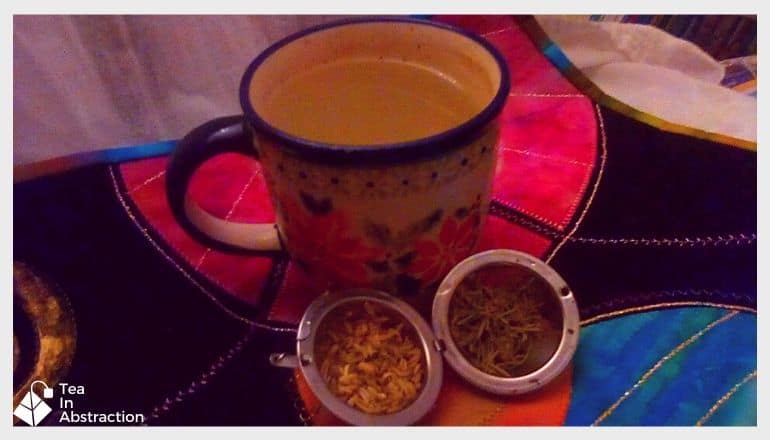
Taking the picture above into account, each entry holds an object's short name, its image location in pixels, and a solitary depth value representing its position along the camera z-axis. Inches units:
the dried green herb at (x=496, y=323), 13.1
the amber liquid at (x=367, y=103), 13.2
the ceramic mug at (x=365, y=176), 11.2
